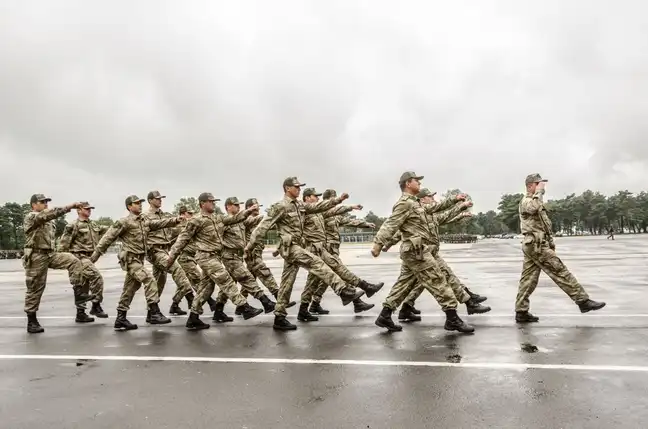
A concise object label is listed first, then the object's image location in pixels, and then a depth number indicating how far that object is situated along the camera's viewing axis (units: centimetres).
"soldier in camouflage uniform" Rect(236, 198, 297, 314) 903
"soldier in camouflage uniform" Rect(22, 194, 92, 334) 791
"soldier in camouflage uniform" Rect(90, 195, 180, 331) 817
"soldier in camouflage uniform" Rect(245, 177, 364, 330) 741
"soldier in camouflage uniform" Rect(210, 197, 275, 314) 817
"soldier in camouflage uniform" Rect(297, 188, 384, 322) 812
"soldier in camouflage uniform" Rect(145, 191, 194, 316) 891
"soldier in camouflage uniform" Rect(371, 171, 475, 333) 670
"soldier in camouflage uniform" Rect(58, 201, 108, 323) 949
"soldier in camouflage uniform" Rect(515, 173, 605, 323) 731
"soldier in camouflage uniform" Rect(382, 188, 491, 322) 750
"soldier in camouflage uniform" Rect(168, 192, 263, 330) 781
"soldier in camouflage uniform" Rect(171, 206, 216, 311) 938
